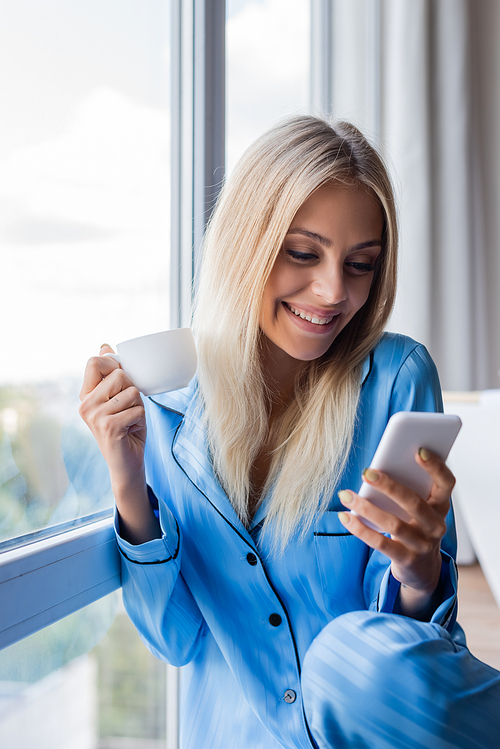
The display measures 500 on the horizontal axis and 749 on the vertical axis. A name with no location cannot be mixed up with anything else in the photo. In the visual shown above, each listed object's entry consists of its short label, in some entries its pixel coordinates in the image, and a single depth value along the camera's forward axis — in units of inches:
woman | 33.3
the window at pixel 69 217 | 28.9
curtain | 107.0
